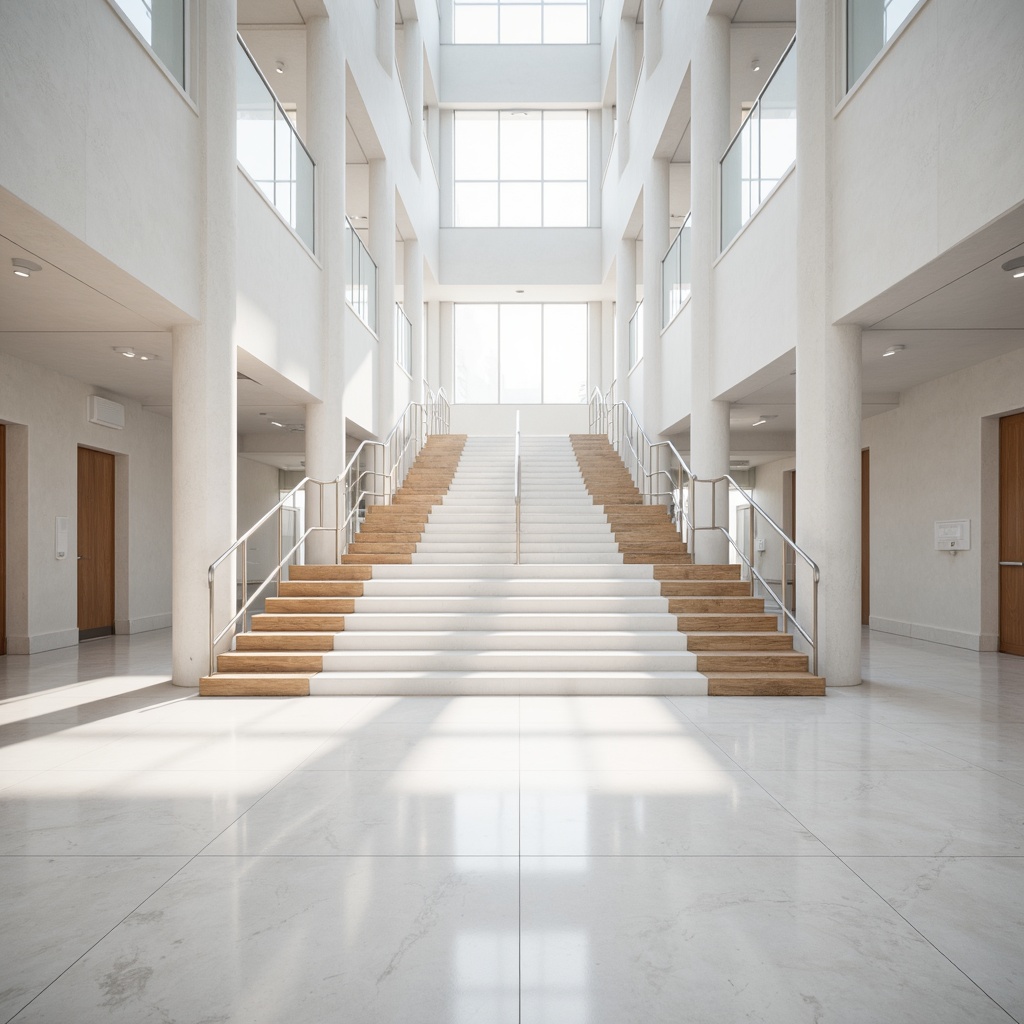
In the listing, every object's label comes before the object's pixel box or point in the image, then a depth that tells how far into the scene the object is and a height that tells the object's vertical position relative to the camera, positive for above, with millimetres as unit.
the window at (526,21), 21203 +12988
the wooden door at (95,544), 11211 -444
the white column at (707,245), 10375 +3494
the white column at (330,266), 10469 +3300
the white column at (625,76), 16484 +8985
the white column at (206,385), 7145 +1148
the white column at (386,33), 13594 +8156
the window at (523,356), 22047 +4284
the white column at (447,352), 21875 +4355
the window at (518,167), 21453 +9231
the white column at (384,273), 13750 +4127
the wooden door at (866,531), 12500 -334
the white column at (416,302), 16984 +4507
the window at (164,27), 5999 +3857
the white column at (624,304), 16828 +4378
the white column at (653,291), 13664 +3798
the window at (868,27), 6023 +3854
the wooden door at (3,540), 9508 -322
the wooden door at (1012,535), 9227 -294
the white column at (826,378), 7180 +1189
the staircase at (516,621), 6902 -1078
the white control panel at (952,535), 9875 -321
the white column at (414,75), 16422 +9027
